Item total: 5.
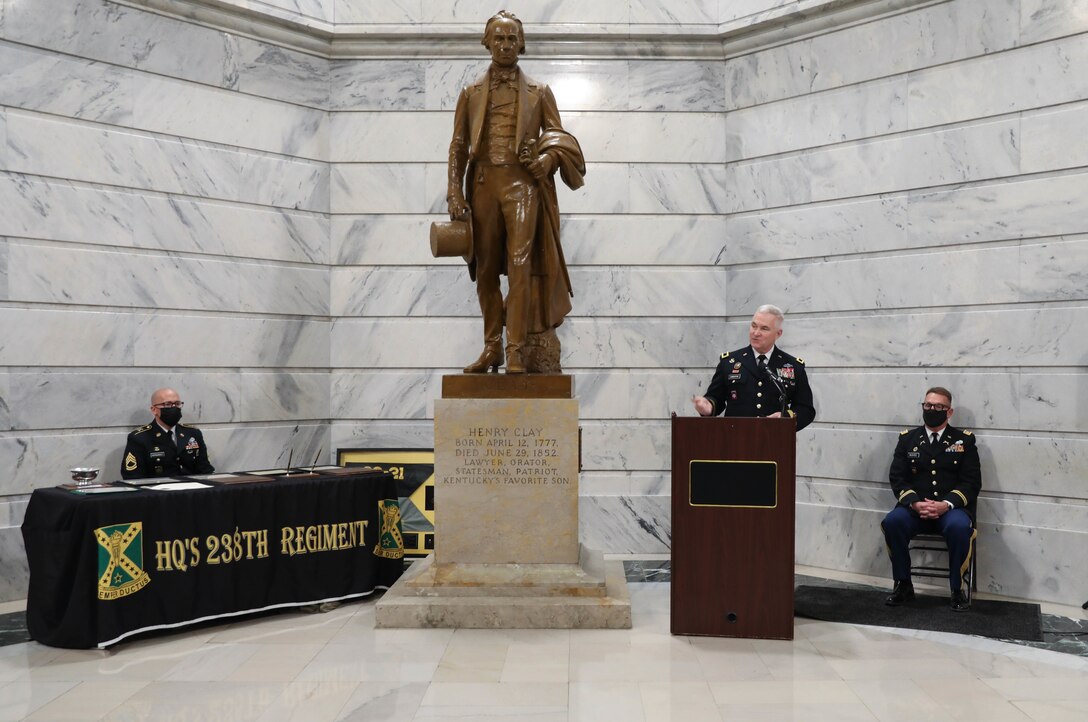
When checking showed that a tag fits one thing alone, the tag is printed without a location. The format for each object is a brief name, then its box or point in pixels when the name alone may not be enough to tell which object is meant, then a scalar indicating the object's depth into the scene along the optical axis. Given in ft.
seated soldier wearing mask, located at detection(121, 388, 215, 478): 22.72
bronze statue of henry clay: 19.48
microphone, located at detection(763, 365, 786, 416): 19.45
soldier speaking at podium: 20.49
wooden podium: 17.10
